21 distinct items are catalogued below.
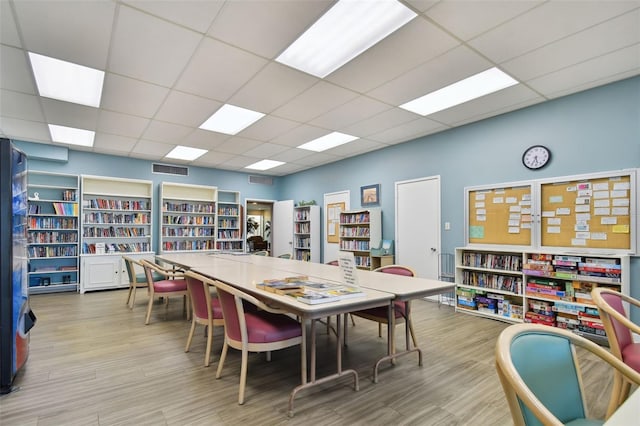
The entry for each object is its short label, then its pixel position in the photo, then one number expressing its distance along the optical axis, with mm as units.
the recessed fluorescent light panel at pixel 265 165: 7652
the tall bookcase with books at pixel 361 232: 6279
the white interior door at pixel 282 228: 8555
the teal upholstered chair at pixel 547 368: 962
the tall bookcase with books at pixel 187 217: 7539
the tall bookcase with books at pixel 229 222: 8367
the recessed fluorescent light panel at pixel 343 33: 2430
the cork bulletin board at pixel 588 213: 3533
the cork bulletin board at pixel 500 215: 4332
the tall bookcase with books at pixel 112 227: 6348
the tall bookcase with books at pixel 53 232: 6117
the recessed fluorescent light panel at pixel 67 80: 3221
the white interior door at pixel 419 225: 5449
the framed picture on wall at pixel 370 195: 6504
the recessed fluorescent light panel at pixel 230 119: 4457
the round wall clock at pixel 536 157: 4141
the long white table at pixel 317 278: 2064
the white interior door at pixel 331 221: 7407
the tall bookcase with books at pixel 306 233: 7926
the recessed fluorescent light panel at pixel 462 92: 3551
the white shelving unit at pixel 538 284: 3484
